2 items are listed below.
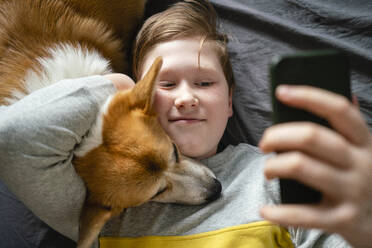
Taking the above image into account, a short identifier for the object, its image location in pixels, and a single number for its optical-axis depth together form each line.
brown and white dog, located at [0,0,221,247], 0.50
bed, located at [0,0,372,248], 0.59
